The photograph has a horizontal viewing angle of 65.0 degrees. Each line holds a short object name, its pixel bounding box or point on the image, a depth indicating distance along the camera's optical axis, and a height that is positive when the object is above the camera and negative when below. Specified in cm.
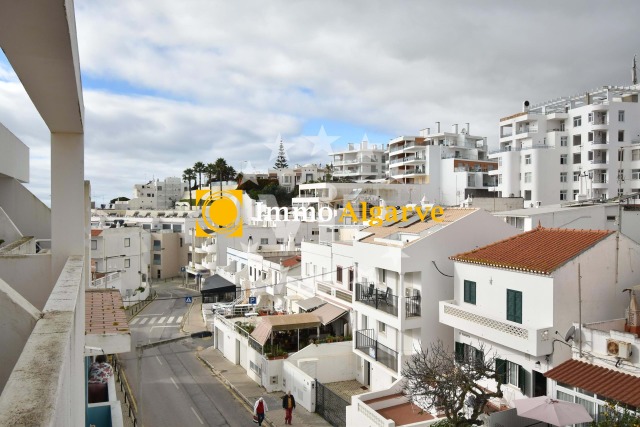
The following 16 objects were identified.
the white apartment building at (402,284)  2022 -308
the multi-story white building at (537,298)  1499 -272
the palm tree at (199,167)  9156 +827
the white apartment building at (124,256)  5162 -464
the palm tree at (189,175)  9348 +705
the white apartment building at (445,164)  6719 +701
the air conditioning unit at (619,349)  1272 -350
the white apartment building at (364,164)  9531 +925
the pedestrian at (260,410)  1988 -782
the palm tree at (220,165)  8775 +829
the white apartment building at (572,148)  4762 +651
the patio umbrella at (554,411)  1162 -474
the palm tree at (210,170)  8881 +751
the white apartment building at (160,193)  11508 +468
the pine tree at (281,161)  12269 +1263
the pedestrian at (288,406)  2058 -798
